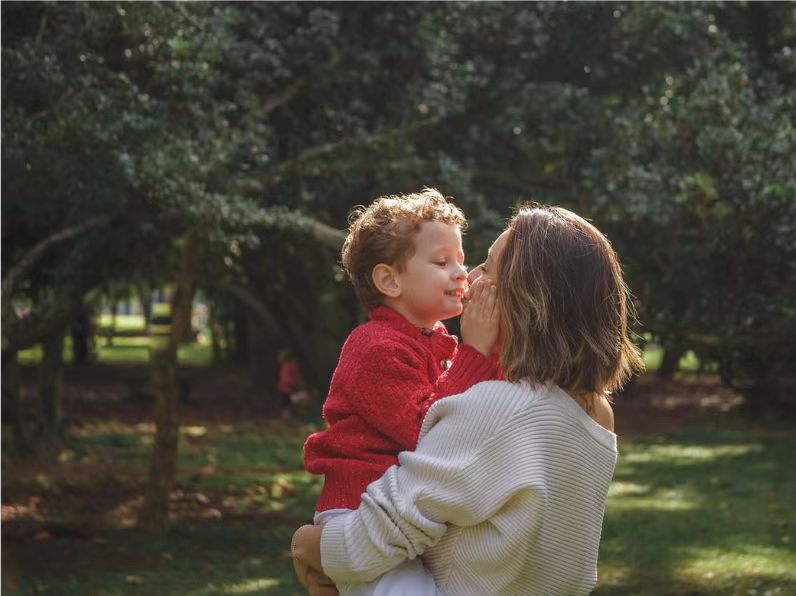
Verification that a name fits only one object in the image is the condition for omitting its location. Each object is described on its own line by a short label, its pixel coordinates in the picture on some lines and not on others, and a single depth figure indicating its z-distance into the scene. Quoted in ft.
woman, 9.47
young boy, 10.24
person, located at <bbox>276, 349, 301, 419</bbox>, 72.28
